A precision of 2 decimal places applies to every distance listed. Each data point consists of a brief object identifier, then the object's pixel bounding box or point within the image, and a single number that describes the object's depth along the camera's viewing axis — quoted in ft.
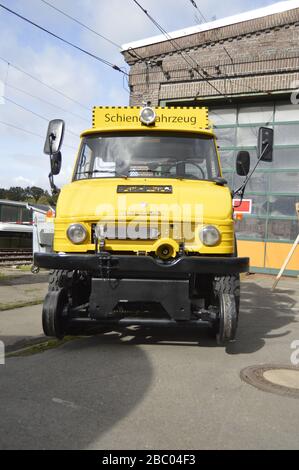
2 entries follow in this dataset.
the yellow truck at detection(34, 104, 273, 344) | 15.94
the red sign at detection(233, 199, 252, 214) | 47.88
